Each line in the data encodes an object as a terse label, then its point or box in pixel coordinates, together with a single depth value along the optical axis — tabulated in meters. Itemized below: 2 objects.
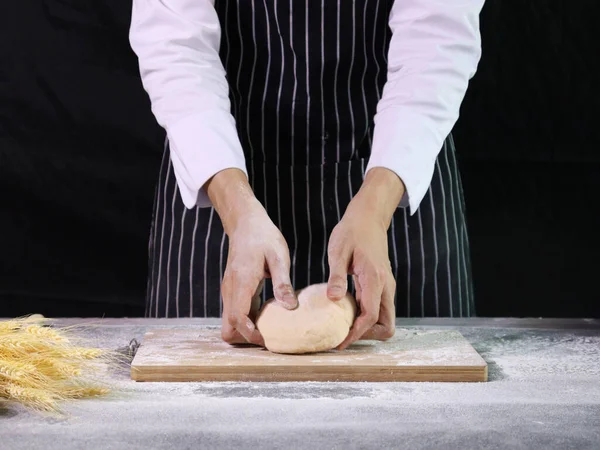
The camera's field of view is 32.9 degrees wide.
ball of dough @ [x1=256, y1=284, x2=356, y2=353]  1.69
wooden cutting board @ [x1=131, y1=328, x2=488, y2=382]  1.60
